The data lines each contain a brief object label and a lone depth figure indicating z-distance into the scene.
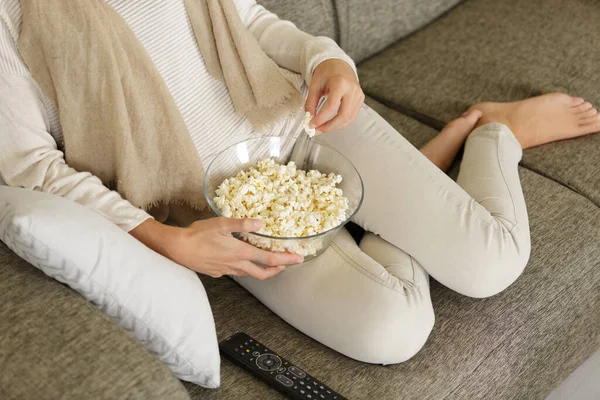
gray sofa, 0.97
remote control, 1.16
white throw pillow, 1.03
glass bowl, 1.30
